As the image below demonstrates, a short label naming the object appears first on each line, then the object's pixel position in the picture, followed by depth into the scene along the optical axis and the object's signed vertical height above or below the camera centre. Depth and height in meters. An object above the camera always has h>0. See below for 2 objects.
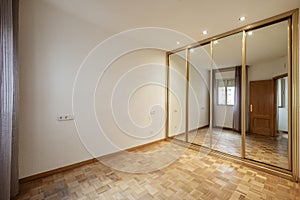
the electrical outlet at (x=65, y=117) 2.30 -0.30
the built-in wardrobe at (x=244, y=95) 2.25 +0.17
